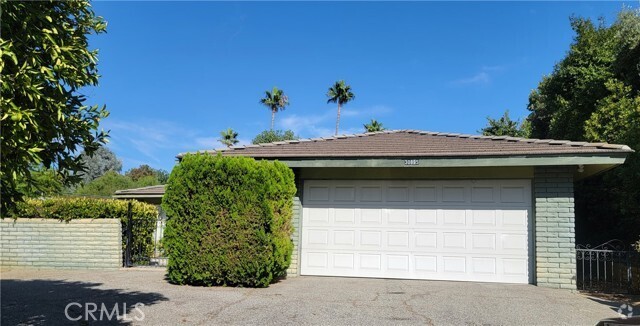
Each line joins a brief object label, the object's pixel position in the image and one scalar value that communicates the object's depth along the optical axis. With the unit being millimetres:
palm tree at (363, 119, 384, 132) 41078
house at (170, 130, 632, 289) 10219
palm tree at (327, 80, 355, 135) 48875
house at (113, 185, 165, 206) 19641
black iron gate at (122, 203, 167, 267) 12539
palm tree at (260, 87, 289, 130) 50438
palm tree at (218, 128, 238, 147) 47594
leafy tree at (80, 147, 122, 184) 56984
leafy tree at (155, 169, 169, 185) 52016
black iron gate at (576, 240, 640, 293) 9898
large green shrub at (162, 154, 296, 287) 9516
